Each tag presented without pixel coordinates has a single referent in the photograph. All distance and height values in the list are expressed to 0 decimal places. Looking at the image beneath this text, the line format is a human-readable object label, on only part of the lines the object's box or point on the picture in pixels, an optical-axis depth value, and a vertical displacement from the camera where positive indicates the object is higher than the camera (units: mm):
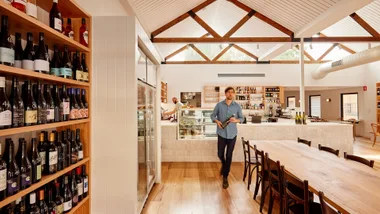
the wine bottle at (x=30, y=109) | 1325 +6
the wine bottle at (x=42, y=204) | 1459 -646
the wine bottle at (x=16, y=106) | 1260 +25
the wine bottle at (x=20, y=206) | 1351 -598
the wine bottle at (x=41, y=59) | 1398 +344
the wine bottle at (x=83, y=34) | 1925 +661
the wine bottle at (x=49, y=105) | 1498 +34
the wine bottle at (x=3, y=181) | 1150 -376
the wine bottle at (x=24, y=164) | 1305 -339
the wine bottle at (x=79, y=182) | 1879 -628
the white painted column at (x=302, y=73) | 6262 +967
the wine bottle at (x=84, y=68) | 1923 +371
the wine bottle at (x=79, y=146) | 1888 -316
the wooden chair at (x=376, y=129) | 7332 -790
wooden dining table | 1378 -592
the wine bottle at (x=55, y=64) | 1648 +361
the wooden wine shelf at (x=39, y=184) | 1150 -462
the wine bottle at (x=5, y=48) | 1170 +342
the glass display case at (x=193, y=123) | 5270 -353
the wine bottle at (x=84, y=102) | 1960 +68
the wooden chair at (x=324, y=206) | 1318 -612
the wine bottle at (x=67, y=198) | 1670 -688
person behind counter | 5160 +60
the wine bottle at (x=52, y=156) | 1524 -329
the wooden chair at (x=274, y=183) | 2203 -824
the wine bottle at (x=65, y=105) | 1663 +36
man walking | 3647 -251
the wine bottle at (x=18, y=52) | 1356 +366
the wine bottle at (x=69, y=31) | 1794 +649
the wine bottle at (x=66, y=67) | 1671 +340
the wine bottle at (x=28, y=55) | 1364 +355
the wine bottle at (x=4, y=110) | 1165 +1
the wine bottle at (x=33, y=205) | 1394 -620
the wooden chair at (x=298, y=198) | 1651 -765
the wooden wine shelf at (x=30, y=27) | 1143 +517
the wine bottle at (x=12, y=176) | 1209 -376
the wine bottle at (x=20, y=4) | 1213 +591
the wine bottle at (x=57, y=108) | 1598 +12
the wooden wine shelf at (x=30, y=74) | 1115 +215
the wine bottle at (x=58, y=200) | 1617 -677
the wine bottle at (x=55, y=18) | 1557 +664
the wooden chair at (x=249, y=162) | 3481 -886
